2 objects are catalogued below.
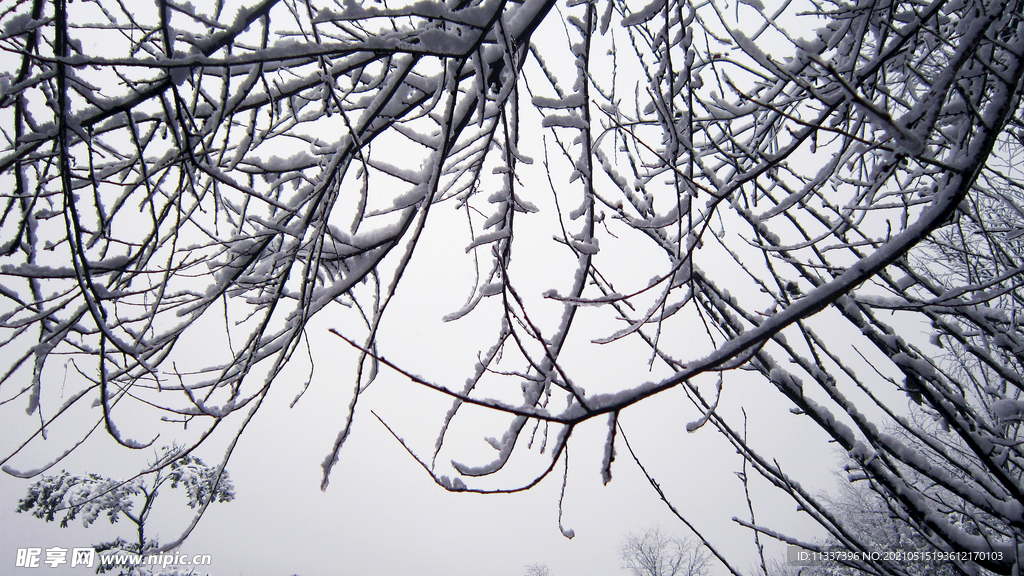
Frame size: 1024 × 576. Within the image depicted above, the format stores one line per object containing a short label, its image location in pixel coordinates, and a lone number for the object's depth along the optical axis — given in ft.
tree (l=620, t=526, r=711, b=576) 67.21
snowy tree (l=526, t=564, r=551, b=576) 87.64
